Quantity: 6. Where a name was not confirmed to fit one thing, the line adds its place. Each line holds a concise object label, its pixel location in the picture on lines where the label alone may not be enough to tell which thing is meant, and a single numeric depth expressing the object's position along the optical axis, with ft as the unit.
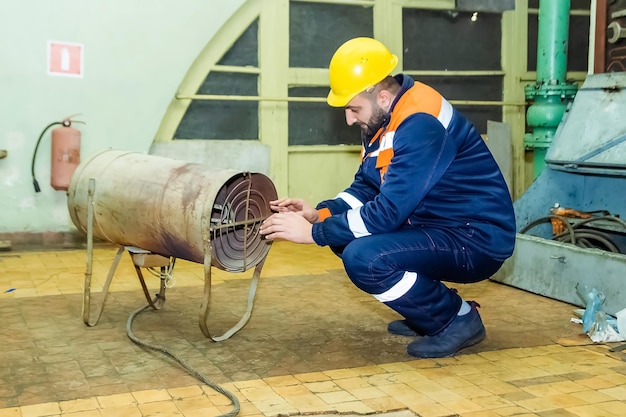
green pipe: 19.27
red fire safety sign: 19.33
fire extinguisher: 19.11
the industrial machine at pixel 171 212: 10.75
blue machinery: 13.53
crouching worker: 10.16
